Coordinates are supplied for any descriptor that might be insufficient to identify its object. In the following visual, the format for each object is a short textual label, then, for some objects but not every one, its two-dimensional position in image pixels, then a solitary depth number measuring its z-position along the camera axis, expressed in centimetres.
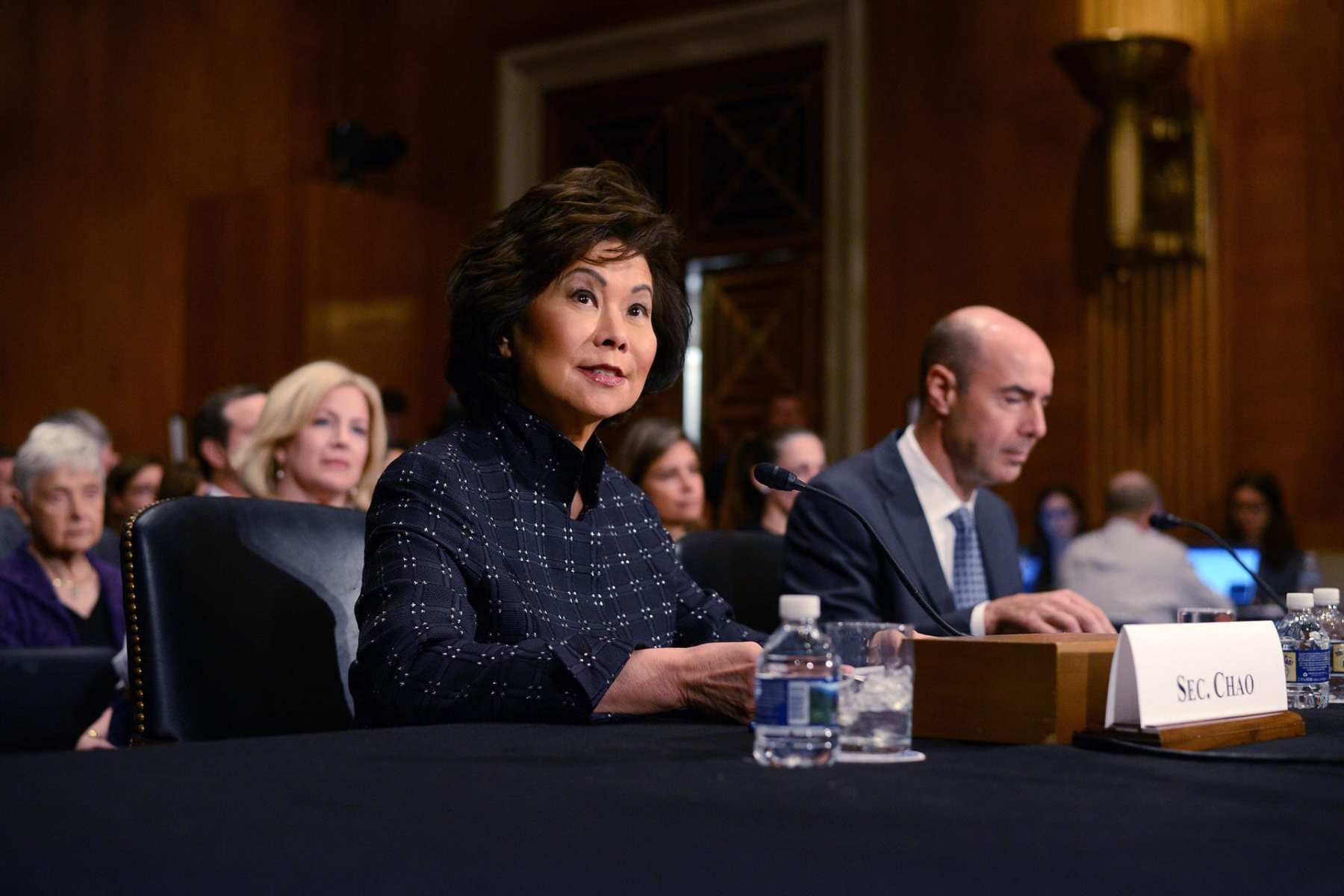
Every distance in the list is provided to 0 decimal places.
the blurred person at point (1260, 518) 624
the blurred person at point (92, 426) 589
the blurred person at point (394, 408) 745
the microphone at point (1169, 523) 235
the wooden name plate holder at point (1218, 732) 131
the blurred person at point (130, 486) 555
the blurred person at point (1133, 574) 500
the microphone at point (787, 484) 169
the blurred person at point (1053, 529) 668
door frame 758
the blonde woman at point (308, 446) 372
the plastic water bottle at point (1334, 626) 194
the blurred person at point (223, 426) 468
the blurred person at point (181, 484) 486
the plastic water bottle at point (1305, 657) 183
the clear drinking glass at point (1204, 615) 191
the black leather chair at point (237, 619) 181
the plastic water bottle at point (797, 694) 115
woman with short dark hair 163
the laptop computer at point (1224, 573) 580
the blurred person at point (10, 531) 454
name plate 134
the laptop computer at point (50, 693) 286
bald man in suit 271
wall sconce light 655
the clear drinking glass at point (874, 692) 125
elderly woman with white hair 384
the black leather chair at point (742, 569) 297
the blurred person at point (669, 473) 488
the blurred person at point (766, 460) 478
